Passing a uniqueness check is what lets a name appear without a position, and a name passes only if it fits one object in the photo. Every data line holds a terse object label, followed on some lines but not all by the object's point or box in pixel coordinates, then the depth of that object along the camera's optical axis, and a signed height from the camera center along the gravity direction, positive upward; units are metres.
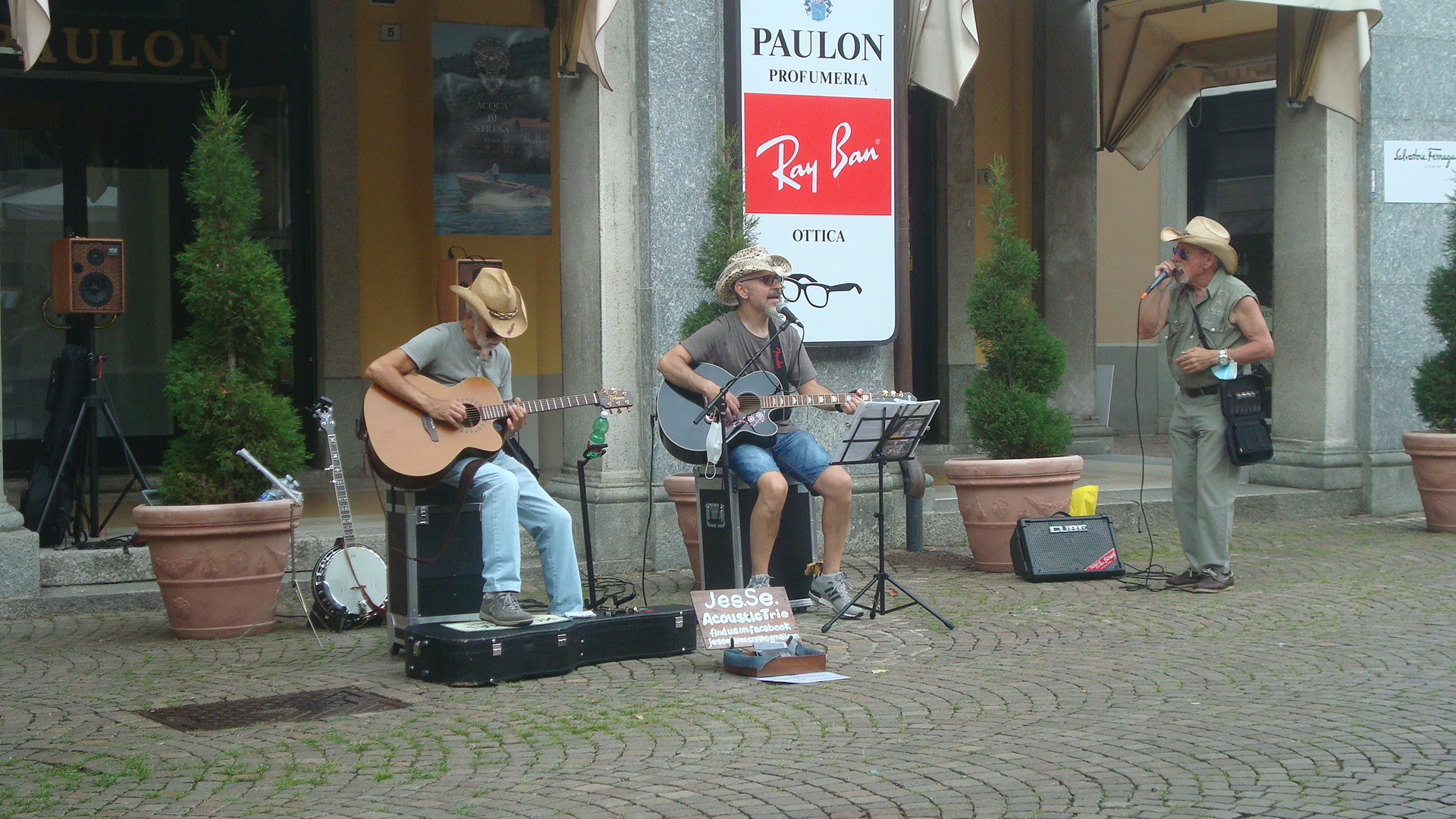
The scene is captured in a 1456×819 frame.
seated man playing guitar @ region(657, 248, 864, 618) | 7.44 -0.02
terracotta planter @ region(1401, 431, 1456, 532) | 10.42 -0.78
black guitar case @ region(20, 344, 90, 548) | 8.10 -0.38
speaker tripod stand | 8.03 -0.43
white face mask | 6.85 -0.33
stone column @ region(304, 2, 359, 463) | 11.95 +1.31
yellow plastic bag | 9.38 -0.83
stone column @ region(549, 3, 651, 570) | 8.98 +0.56
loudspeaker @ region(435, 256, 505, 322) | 10.68 +0.69
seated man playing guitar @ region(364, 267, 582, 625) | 6.53 -0.42
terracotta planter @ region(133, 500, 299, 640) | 7.20 -0.87
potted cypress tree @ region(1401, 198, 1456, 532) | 10.45 -0.38
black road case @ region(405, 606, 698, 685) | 6.16 -1.13
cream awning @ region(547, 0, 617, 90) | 8.55 +1.93
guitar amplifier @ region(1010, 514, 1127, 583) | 8.64 -1.04
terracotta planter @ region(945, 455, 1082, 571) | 9.02 -0.75
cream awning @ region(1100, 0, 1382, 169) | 13.02 +2.68
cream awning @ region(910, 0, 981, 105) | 9.30 +1.94
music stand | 7.09 -0.32
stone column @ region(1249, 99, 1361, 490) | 11.22 +0.48
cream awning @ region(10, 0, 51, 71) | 7.10 +1.63
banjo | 7.40 -1.01
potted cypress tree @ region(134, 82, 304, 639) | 7.26 -0.21
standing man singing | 8.20 +0.04
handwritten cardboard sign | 6.32 -1.03
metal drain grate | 5.63 -1.26
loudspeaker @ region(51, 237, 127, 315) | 8.20 +0.54
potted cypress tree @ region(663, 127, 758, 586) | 8.55 +0.69
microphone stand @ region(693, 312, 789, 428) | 7.02 -0.13
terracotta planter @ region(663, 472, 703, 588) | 8.50 -0.73
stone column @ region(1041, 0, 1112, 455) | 13.95 +1.54
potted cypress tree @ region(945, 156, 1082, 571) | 9.03 -0.29
